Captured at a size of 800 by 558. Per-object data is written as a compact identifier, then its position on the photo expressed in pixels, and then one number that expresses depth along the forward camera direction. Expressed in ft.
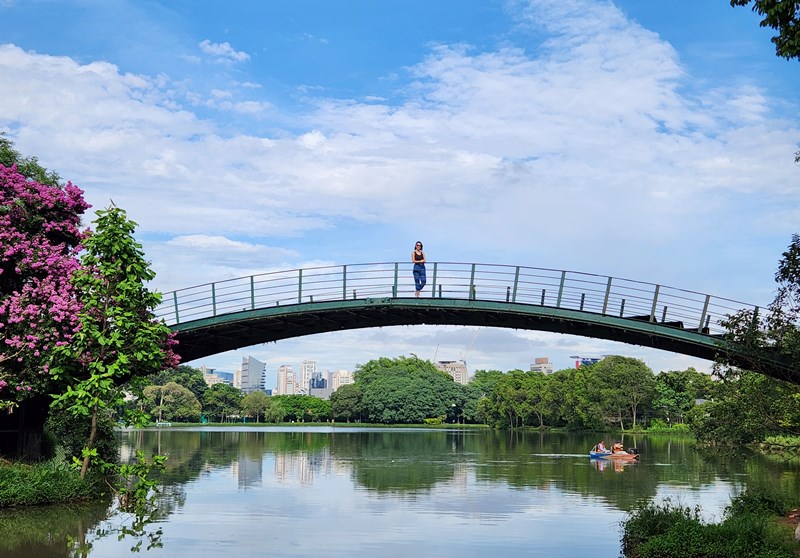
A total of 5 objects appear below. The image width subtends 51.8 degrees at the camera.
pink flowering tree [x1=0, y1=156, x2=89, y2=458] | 74.23
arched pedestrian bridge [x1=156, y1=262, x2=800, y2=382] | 83.87
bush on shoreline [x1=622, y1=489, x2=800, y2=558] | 49.39
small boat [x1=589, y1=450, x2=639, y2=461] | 146.24
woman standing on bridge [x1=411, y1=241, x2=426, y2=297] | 92.69
